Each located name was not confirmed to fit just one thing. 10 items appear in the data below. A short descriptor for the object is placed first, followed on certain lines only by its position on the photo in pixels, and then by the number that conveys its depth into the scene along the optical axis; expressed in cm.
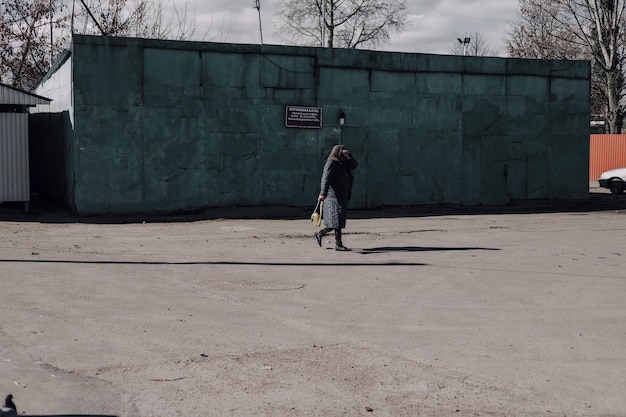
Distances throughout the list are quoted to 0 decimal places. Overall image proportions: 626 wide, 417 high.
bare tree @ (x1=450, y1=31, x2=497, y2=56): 7407
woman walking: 1412
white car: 3111
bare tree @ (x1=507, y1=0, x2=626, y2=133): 4541
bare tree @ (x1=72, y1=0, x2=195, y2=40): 3831
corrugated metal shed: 1939
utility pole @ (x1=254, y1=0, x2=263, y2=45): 3578
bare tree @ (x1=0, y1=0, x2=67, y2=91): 3800
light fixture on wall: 2193
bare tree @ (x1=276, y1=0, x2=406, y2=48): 5516
